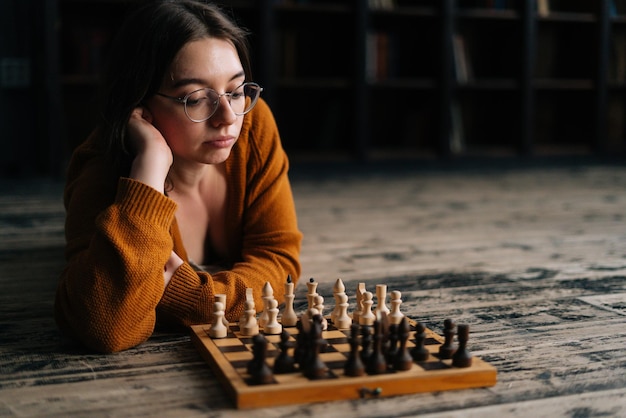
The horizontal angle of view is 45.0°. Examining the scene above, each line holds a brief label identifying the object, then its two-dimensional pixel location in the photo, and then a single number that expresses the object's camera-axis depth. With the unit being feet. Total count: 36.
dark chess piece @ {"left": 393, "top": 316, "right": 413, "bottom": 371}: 3.86
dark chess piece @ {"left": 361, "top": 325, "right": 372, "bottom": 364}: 3.90
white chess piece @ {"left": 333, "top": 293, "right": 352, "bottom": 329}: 4.65
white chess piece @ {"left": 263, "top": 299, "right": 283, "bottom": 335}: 4.53
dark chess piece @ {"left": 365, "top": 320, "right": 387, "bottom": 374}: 3.82
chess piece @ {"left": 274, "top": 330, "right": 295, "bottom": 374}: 3.82
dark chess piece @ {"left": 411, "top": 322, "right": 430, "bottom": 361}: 4.02
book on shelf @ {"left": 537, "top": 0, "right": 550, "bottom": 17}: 16.83
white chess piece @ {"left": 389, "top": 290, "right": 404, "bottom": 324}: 4.53
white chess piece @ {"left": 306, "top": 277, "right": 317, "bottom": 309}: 4.90
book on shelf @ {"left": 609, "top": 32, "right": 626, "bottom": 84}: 17.87
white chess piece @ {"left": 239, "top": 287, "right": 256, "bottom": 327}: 4.54
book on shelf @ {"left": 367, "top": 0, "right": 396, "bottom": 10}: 15.37
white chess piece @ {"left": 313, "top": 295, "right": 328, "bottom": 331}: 4.57
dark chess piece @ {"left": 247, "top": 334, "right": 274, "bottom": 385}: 3.68
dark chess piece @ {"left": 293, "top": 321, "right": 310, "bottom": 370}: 3.84
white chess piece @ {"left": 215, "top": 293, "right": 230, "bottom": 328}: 4.52
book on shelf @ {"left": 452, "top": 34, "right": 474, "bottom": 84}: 16.40
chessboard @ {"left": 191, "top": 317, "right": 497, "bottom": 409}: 3.65
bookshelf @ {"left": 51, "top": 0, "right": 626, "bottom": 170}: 14.92
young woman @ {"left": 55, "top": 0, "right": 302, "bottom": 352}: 4.47
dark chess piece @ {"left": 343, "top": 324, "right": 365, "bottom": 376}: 3.79
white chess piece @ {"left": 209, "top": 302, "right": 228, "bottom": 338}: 4.45
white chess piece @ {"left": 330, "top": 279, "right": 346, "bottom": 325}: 4.73
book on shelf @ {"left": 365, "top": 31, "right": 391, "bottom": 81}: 15.74
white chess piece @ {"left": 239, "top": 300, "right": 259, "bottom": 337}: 4.50
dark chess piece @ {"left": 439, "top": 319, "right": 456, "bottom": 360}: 4.04
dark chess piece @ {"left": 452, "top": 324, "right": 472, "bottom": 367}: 3.95
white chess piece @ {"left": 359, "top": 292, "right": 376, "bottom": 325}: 4.69
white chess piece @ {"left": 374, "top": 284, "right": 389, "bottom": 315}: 4.65
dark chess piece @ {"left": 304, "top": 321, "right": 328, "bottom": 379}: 3.76
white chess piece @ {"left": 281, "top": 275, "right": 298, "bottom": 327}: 4.71
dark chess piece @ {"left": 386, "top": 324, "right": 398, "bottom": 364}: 3.91
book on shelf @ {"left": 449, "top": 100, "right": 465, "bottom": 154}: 16.44
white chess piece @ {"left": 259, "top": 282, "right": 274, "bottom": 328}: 4.58
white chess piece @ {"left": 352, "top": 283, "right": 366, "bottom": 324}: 4.77
